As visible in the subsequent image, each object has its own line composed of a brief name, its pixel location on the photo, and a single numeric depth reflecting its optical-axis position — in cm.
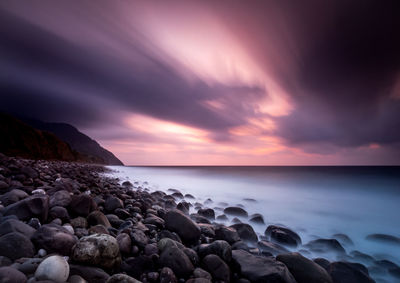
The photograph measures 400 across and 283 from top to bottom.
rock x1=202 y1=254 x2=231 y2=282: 249
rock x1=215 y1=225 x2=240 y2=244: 382
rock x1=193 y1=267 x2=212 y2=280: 233
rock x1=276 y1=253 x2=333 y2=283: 271
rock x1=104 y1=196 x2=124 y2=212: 426
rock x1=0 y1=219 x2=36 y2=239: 198
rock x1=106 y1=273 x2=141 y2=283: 164
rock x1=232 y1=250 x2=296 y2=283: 249
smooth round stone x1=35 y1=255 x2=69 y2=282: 147
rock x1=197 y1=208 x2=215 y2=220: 637
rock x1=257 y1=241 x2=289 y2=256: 399
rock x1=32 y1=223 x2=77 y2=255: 195
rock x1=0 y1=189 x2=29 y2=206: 306
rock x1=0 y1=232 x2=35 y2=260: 174
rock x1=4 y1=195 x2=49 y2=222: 254
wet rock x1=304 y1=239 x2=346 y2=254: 457
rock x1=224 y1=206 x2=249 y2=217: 723
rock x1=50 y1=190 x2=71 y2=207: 313
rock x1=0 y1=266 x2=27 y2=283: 135
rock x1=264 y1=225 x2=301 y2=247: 464
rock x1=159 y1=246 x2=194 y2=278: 234
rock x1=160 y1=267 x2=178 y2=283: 211
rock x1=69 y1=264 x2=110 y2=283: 173
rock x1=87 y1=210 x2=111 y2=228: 308
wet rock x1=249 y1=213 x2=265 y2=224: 655
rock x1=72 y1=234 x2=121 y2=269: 189
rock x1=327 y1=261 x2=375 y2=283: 295
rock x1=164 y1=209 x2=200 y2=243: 358
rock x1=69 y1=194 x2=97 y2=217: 320
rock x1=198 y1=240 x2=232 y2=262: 282
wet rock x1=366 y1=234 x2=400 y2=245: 552
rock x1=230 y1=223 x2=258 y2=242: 442
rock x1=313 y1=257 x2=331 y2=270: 330
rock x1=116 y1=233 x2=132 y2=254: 244
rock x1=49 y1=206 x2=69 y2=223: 280
